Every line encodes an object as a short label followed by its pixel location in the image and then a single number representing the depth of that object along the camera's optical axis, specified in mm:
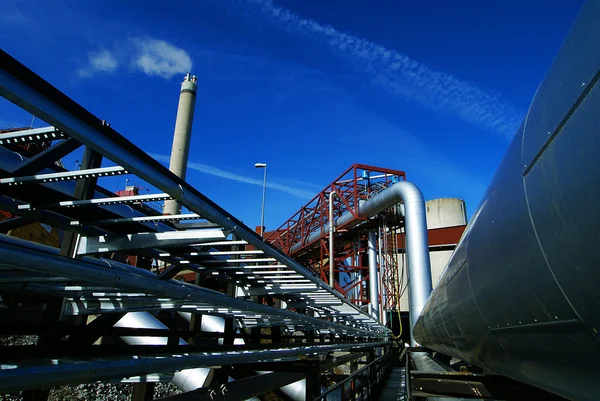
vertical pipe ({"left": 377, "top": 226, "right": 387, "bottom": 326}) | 18922
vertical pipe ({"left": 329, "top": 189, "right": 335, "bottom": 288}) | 18772
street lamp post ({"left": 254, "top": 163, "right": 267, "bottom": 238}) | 23462
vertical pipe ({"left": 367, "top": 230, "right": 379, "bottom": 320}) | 18812
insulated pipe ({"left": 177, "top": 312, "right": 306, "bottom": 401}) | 8367
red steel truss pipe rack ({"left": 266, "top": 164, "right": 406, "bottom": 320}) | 19641
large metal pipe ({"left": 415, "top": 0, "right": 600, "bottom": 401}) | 1074
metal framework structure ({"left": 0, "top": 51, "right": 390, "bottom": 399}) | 1773
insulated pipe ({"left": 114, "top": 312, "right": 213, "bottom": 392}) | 6926
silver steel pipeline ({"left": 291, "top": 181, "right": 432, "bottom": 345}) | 14430
